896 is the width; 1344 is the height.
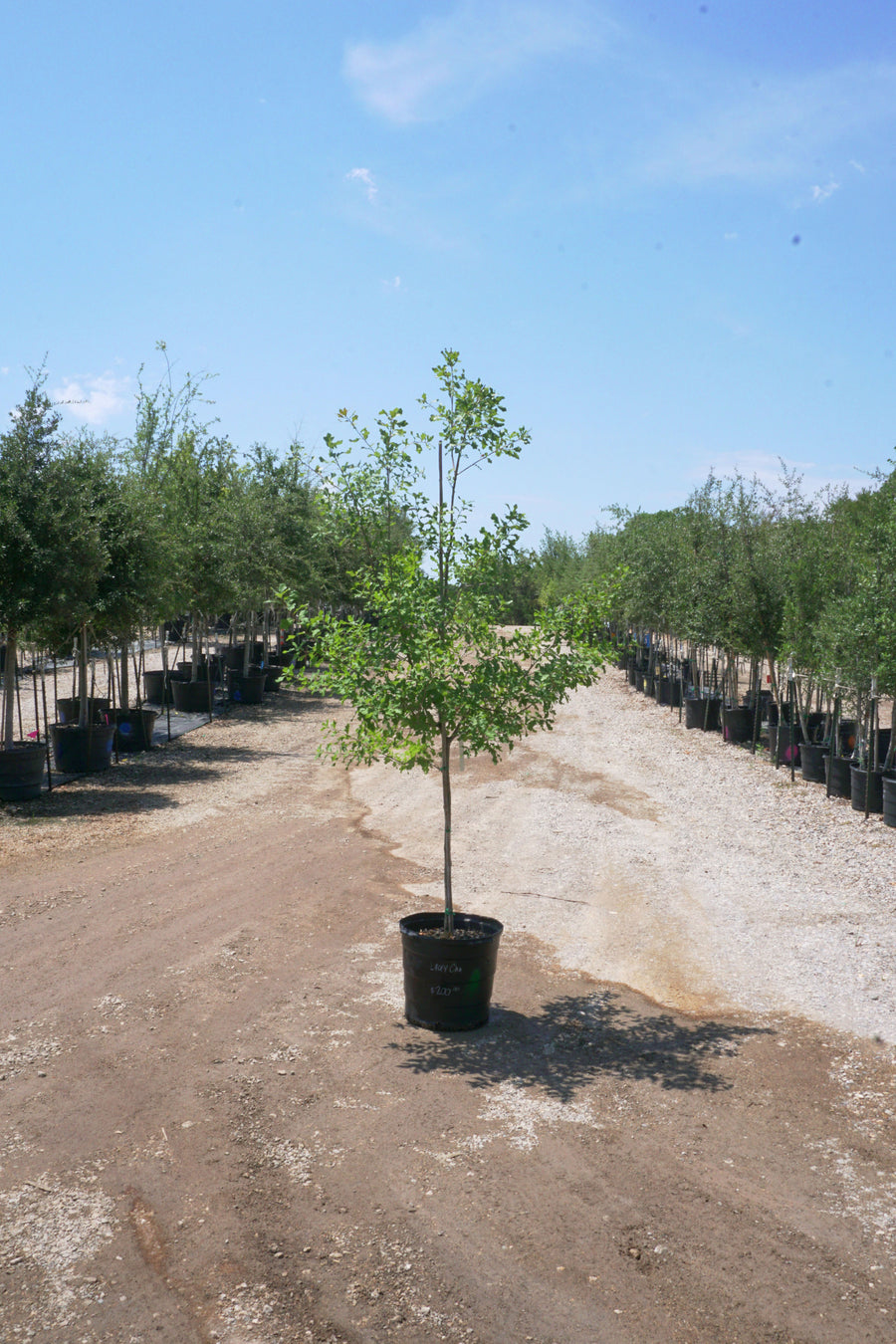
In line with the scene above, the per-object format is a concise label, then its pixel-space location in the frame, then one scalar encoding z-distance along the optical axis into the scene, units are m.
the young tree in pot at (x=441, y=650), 6.74
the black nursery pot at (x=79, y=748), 16.23
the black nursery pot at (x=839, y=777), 15.24
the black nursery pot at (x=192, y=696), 24.41
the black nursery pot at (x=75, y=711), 19.31
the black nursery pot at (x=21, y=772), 14.02
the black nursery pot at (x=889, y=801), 13.25
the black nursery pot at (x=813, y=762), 16.58
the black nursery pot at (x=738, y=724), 21.47
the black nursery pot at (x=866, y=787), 13.95
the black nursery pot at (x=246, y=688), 26.73
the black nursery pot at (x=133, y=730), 18.91
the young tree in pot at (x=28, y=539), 13.50
